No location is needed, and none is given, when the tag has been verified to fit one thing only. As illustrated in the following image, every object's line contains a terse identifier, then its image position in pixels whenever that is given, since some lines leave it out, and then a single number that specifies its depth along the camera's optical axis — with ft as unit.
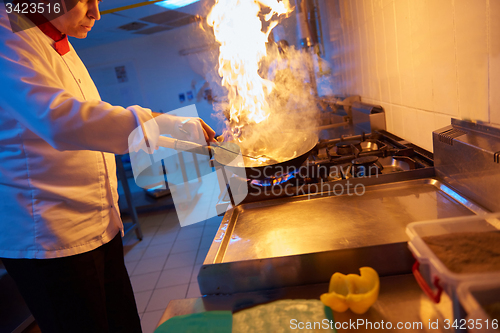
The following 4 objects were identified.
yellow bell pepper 2.04
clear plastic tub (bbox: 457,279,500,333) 1.54
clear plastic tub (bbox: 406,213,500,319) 1.64
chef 2.97
